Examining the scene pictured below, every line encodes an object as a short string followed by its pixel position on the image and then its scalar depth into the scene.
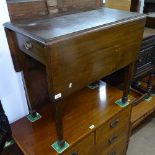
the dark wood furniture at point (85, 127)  1.07
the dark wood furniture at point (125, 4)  2.34
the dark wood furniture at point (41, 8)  0.99
